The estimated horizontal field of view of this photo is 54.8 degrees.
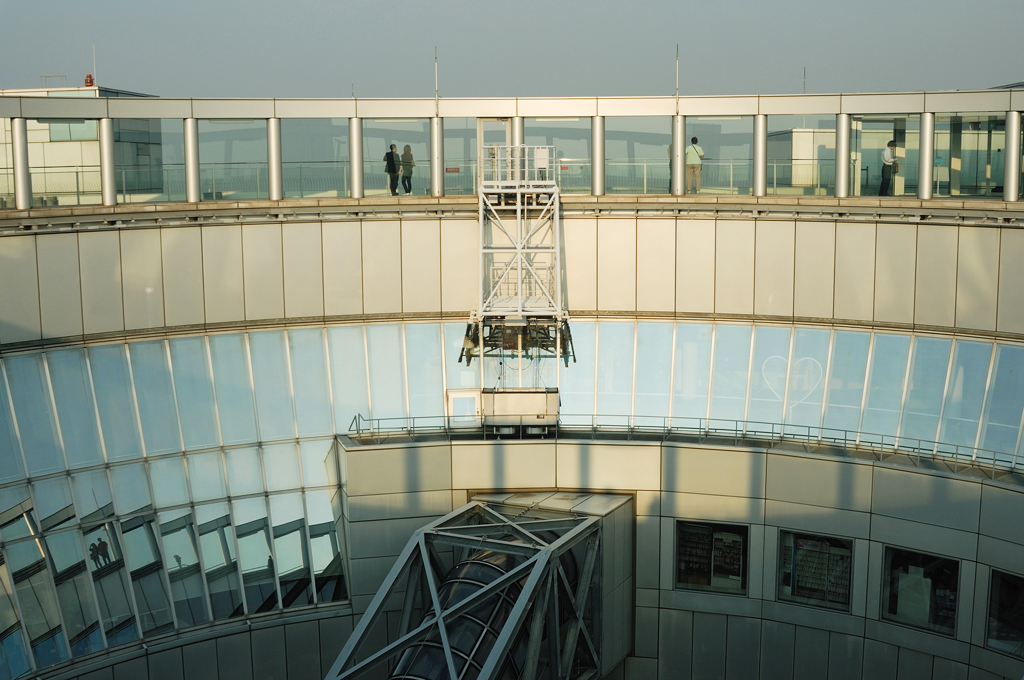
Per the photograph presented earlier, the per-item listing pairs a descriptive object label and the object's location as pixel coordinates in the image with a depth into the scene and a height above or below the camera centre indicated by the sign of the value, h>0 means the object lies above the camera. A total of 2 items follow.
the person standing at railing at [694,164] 26.53 +2.83
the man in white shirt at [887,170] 25.59 +2.55
